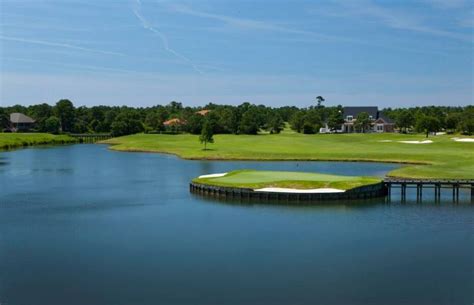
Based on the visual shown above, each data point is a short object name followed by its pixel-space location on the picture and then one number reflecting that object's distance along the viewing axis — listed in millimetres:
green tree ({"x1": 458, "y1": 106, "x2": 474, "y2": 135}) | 151250
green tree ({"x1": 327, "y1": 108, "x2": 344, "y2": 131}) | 183875
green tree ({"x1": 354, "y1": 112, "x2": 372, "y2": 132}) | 181500
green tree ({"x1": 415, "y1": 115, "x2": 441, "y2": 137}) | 152125
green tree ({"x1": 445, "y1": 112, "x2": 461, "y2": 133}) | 177488
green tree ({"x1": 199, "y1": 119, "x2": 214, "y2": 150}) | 126125
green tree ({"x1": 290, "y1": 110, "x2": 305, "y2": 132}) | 185100
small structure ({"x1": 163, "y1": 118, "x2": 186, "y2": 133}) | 194500
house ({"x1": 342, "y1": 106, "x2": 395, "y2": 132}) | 190750
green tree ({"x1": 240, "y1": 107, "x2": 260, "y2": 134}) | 174125
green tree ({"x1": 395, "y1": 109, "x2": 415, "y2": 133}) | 179375
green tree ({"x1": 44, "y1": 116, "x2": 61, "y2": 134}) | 197000
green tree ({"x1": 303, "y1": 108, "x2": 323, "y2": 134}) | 176375
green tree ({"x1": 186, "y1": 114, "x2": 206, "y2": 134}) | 182125
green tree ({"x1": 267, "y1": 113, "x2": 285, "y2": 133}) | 185500
